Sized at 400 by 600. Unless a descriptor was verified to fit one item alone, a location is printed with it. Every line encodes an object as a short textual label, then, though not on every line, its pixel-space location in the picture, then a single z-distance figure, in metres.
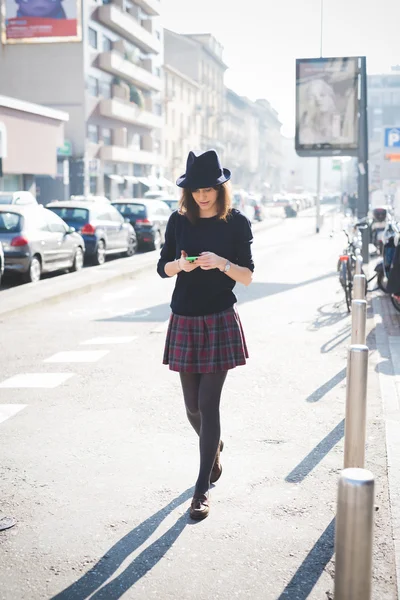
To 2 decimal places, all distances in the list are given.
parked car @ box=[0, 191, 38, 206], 22.19
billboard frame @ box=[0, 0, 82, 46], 46.41
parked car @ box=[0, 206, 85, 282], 16.11
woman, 4.48
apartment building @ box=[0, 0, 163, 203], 49.69
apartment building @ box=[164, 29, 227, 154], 83.31
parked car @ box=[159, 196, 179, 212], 32.55
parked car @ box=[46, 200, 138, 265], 21.00
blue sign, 39.28
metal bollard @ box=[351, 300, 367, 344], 6.45
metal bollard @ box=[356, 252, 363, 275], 10.74
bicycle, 12.40
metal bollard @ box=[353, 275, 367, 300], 8.84
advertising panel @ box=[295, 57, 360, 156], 21.56
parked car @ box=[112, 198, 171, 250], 26.42
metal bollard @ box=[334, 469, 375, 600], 2.35
